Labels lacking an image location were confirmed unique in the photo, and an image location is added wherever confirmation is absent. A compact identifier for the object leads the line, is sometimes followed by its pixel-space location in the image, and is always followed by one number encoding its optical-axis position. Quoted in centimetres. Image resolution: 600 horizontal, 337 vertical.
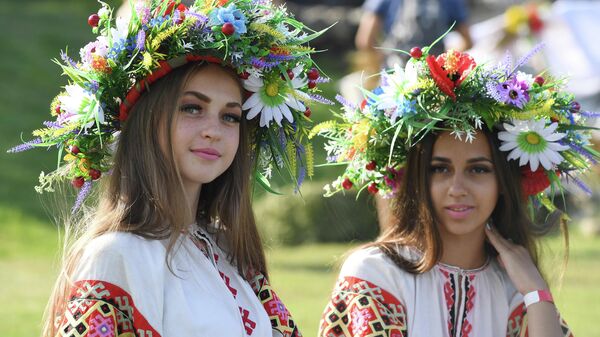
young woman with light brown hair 713
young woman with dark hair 896
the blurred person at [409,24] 1616
